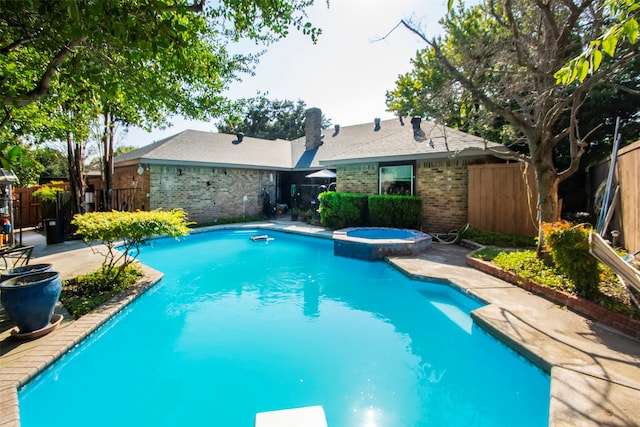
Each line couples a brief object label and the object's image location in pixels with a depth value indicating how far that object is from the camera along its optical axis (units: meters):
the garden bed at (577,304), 4.16
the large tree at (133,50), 2.96
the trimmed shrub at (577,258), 4.78
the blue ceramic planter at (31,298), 3.95
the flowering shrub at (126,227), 5.89
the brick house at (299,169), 11.48
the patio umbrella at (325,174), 15.27
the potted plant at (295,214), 16.84
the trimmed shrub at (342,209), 12.86
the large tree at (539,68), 6.11
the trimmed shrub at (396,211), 11.67
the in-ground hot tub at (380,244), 9.09
